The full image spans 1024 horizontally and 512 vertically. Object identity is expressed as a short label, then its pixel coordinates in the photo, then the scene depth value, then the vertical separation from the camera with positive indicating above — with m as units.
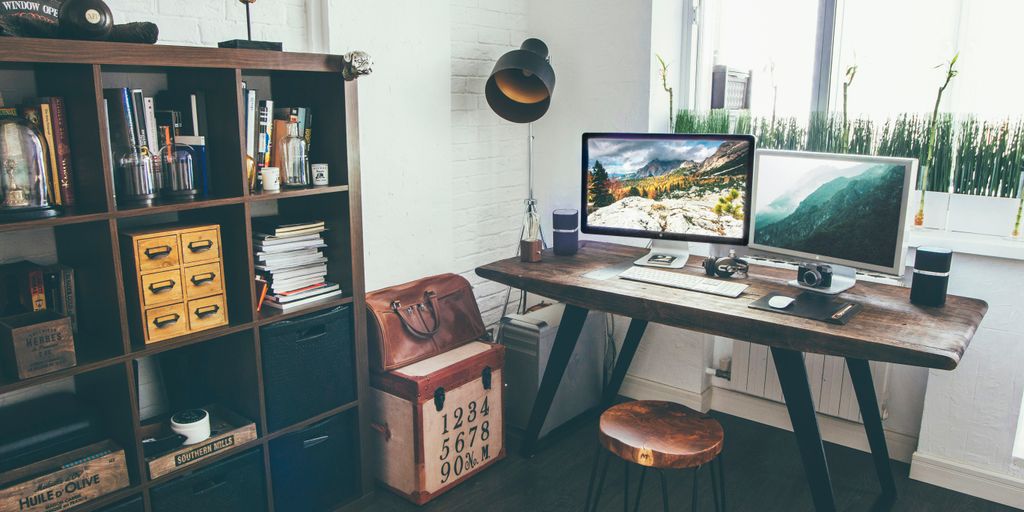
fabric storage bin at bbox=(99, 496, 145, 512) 2.03 -1.01
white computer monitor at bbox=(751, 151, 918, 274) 2.31 -0.24
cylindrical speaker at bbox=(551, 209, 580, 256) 3.06 -0.39
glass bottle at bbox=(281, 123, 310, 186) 2.39 -0.08
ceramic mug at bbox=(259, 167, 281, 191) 2.30 -0.14
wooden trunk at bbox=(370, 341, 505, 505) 2.63 -1.04
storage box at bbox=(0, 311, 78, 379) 1.82 -0.52
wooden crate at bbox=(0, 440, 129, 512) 1.86 -0.88
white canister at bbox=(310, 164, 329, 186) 2.42 -0.13
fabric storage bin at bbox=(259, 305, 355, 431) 2.36 -0.75
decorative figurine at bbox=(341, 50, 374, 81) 2.32 +0.21
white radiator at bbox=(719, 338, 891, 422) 2.91 -0.98
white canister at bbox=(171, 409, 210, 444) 2.20 -0.86
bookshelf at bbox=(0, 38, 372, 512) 1.91 -0.24
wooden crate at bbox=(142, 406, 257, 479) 2.11 -0.91
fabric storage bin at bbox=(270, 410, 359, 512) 2.44 -1.12
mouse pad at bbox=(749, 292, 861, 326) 2.17 -0.52
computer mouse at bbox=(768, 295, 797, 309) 2.28 -0.51
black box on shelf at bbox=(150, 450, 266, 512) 2.14 -1.05
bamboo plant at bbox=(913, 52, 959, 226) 2.65 +0.02
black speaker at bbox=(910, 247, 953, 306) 2.27 -0.43
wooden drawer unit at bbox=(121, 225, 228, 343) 2.06 -0.42
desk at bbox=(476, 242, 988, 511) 2.01 -0.54
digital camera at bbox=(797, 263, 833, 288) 2.44 -0.46
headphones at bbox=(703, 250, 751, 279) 2.67 -0.47
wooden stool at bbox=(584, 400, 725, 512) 1.93 -0.80
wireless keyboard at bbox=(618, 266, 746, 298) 2.48 -0.50
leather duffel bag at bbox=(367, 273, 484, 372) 2.71 -0.71
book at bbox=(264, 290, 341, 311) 2.41 -0.55
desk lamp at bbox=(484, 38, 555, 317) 3.04 +0.18
